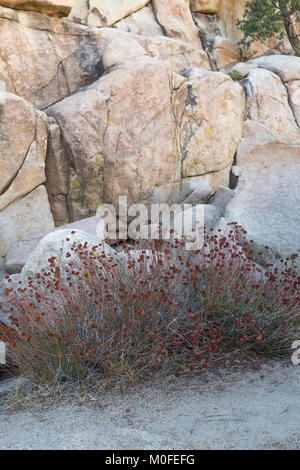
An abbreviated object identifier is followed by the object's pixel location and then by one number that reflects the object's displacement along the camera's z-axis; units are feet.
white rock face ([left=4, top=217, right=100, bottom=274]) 21.01
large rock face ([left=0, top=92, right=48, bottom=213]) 24.07
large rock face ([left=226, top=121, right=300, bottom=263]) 16.72
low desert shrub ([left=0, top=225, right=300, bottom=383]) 9.96
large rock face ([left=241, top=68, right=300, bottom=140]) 35.53
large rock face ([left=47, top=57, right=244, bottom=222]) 26.68
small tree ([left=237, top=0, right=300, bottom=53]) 45.65
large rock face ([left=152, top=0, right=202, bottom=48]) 43.01
